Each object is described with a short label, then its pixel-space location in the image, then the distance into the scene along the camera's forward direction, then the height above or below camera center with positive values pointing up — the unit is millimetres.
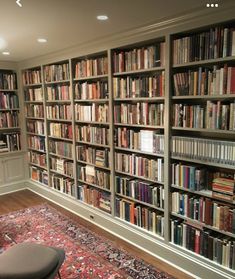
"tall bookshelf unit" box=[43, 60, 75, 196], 3961 -313
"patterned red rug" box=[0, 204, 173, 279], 2590 -1661
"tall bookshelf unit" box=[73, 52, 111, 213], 3361 -319
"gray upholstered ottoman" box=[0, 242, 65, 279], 1793 -1147
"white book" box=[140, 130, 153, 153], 2844 -406
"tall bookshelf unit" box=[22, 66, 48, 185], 4566 -307
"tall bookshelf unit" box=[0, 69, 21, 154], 4789 -88
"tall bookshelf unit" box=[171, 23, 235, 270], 2191 -367
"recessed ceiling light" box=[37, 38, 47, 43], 3096 +815
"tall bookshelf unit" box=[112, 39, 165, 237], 2752 -330
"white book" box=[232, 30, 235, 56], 2059 +503
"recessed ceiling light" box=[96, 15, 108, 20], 2271 +789
